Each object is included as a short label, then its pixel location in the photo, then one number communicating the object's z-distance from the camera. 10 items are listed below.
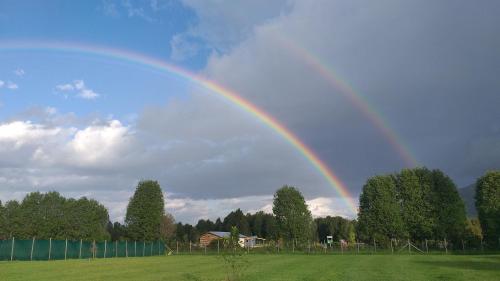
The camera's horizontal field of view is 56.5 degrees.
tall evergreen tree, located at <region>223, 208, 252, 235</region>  139.12
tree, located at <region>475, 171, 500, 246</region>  53.12
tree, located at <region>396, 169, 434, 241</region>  61.25
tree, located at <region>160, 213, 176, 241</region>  90.36
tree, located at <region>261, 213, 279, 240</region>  134.82
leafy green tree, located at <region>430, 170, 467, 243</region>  59.38
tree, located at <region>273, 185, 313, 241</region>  68.62
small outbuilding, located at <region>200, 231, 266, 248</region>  108.06
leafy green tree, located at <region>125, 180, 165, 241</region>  67.26
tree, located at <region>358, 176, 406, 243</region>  62.22
